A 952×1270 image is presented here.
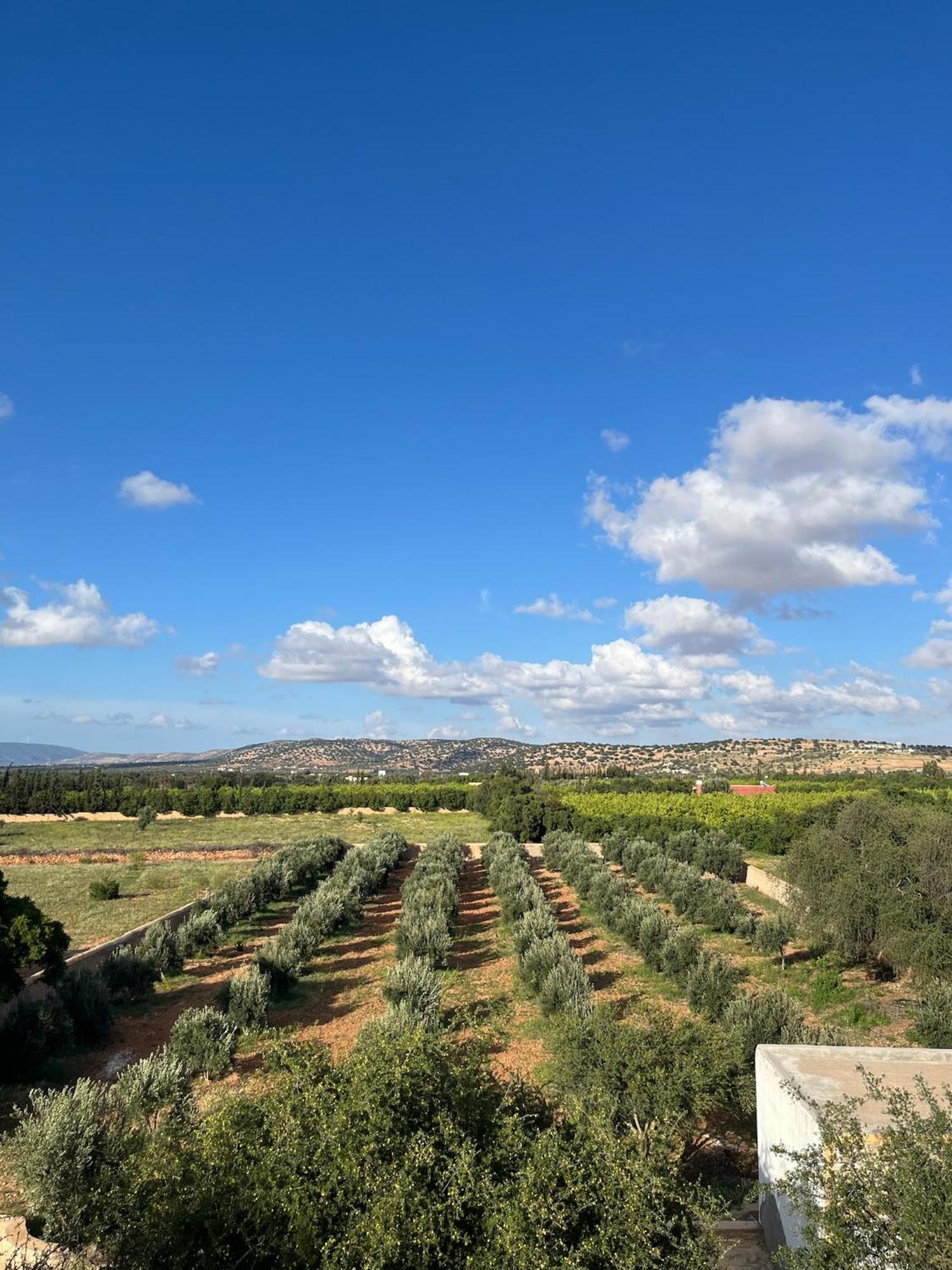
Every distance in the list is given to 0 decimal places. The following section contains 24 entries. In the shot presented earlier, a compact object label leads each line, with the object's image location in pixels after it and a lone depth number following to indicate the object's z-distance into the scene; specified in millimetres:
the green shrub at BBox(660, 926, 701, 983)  20516
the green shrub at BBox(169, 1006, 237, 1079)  14055
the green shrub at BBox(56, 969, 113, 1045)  15914
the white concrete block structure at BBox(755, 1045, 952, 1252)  8906
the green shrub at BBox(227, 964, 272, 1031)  16391
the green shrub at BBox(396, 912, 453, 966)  21266
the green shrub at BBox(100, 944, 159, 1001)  18797
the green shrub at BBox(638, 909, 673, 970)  21984
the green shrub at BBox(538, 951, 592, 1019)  16828
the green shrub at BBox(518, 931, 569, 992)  19203
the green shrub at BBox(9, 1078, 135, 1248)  7008
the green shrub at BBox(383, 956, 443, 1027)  14445
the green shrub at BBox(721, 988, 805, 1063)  13695
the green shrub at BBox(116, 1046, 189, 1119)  10961
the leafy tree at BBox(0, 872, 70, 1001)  15203
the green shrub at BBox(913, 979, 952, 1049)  14906
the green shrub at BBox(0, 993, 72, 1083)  13891
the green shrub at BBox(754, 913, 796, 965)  23109
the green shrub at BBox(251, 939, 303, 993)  19406
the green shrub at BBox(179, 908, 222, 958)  22531
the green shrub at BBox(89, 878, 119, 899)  31328
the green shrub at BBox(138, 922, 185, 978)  20516
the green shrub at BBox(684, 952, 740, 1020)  17062
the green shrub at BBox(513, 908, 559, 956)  21859
